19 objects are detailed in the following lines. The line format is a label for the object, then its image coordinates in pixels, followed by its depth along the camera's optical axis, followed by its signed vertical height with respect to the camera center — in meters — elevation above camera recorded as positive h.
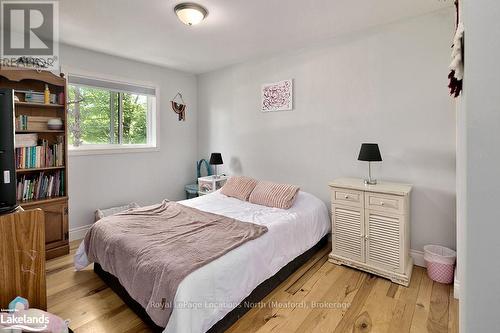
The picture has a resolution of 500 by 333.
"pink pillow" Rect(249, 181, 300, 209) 2.90 -0.37
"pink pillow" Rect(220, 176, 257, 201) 3.32 -0.31
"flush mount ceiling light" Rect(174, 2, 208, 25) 2.22 +1.34
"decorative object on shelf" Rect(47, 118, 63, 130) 2.92 +0.47
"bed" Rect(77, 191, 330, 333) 1.54 -0.77
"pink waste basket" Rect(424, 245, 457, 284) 2.27 -0.91
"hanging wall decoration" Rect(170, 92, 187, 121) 4.34 +0.99
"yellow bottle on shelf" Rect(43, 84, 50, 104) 2.87 +0.77
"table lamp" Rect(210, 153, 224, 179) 3.97 +0.08
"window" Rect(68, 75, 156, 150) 3.37 +0.73
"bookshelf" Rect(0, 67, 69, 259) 2.72 +0.14
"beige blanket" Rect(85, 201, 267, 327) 1.61 -0.62
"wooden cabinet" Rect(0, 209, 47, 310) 1.27 -0.48
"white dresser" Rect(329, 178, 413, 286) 2.34 -0.63
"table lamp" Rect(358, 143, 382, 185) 2.50 +0.10
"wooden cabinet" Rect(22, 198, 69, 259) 2.84 -0.71
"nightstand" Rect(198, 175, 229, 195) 3.97 -0.31
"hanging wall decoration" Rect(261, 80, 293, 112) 3.43 +0.94
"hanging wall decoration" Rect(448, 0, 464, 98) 0.84 +0.34
